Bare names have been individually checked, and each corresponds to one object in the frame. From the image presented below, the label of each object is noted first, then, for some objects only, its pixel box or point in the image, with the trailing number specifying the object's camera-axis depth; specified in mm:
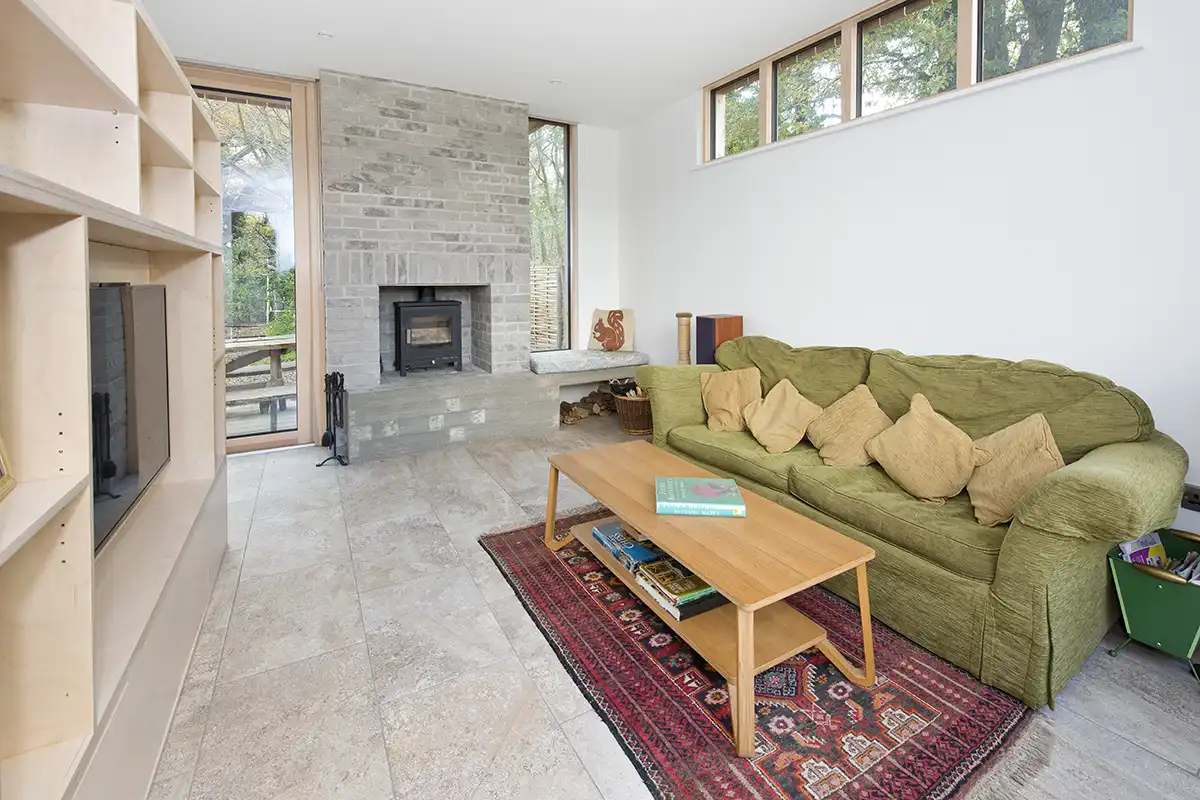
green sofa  1689
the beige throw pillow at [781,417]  3064
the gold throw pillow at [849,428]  2750
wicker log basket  4855
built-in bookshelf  1063
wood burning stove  4727
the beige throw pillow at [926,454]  2309
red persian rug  1510
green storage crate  1854
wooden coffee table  1572
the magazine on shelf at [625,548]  2248
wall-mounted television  1676
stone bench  4957
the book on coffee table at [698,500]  2062
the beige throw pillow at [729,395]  3412
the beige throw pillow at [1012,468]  2057
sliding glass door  4188
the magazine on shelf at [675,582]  1951
